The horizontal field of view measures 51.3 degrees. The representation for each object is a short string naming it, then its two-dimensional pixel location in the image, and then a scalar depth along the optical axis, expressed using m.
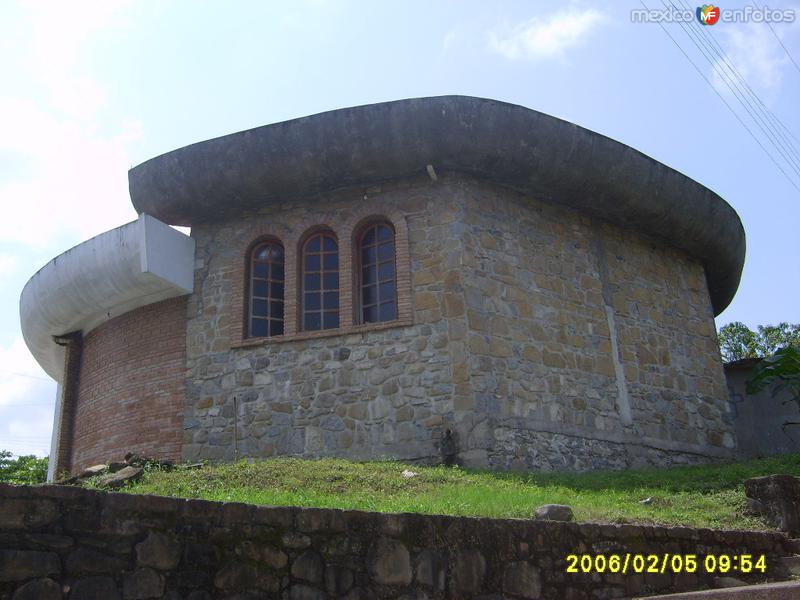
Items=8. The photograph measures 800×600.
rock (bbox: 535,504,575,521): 6.08
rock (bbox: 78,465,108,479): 9.63
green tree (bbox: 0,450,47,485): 19.68
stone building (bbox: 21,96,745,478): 11.43
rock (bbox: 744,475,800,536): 7.34
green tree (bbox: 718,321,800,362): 27.69
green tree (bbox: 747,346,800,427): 14.30
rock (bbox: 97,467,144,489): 8.38
